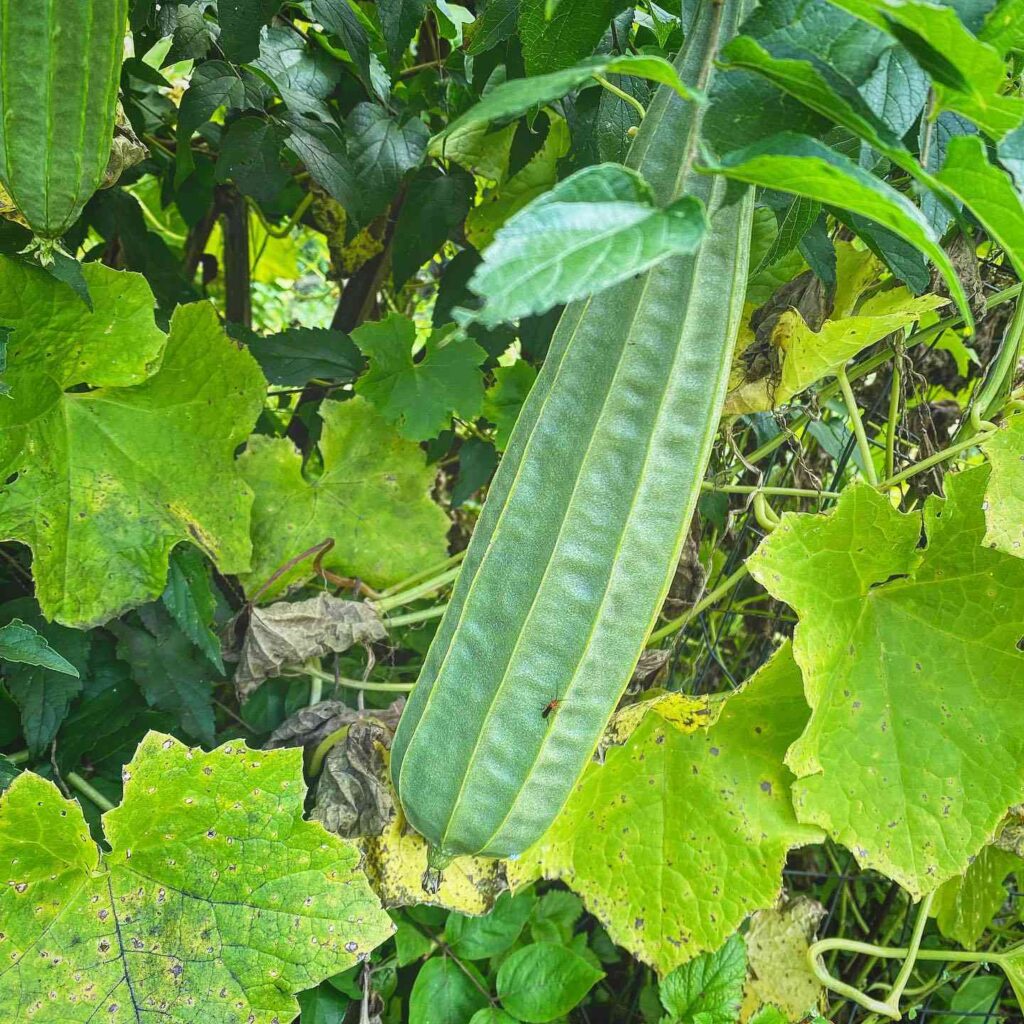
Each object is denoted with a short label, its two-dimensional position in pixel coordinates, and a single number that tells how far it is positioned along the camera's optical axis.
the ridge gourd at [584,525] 0.61
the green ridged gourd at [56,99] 0.67
